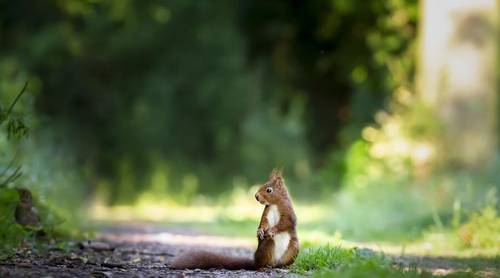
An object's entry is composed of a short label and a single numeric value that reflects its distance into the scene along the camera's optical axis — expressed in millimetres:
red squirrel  15484
